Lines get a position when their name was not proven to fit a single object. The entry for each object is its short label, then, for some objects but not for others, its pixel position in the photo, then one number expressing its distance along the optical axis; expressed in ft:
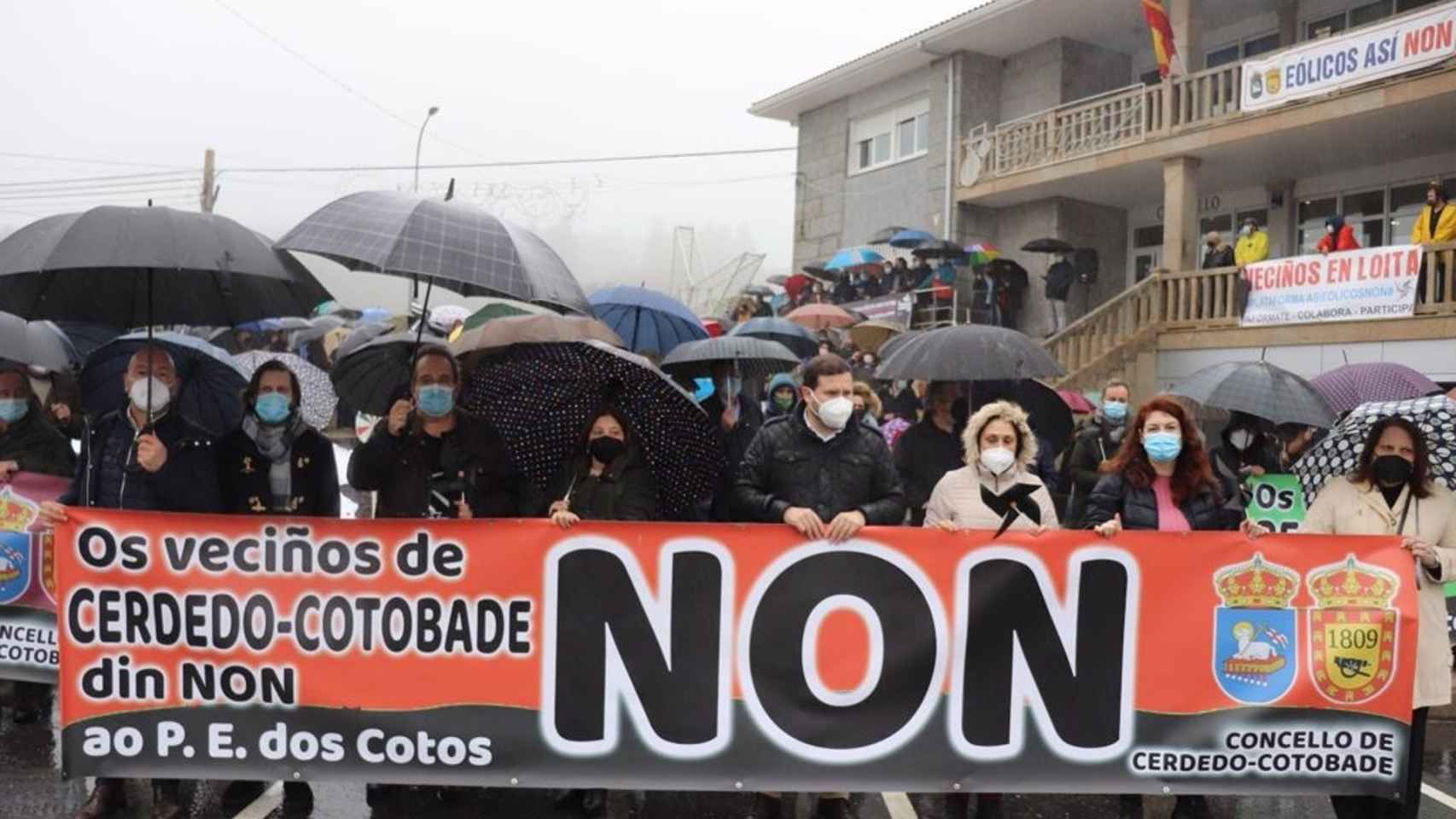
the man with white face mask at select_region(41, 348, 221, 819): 15.38
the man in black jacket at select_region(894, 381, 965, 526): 20.24
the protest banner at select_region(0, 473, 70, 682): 17.62
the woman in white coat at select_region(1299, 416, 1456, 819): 14.14
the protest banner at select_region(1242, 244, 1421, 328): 46.60
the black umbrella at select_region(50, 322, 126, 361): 28.55
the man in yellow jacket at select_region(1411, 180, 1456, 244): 45.83
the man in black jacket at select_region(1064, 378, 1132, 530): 23.86
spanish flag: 58.90
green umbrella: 30.48
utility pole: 118.21
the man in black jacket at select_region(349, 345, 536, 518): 15.94
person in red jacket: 50.06
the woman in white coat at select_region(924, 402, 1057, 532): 15.12
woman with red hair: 15.08
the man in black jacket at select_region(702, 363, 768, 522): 22.07
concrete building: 51.65
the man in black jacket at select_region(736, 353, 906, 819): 14.80
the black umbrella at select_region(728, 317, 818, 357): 35.17
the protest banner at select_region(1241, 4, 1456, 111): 47.21
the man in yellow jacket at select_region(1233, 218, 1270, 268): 53.88
